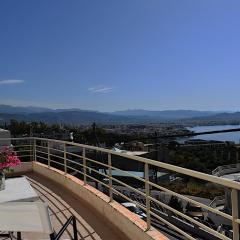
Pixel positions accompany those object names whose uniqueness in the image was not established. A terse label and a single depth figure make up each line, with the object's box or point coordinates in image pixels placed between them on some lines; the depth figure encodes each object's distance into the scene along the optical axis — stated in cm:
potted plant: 326
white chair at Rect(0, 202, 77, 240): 139
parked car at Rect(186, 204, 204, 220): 1659
